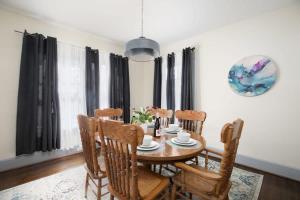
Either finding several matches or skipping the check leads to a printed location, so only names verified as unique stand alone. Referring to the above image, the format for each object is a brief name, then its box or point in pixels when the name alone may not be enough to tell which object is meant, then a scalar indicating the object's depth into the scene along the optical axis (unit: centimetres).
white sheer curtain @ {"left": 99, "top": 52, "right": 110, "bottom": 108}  374
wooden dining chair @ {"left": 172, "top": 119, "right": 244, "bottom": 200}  118
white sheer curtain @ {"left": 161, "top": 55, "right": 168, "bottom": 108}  413
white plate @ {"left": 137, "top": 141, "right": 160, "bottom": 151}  149
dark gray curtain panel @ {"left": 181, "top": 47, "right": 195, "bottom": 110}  351
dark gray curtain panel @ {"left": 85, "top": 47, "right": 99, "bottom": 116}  338
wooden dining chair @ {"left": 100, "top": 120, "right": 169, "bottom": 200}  111
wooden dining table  136
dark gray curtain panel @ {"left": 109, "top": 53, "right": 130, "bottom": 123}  387
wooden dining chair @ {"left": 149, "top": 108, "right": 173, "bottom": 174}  271
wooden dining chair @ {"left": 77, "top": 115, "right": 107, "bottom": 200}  148
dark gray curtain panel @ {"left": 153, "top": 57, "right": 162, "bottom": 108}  416
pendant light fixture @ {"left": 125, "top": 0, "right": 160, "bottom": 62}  175
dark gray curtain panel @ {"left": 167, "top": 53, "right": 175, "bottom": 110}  387
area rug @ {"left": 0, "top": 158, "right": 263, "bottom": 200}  196
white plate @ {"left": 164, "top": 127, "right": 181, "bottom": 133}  215
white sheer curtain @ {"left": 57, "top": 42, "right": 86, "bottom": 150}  311
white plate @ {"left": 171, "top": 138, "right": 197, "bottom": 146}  163
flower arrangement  200
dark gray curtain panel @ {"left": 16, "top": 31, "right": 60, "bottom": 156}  263
